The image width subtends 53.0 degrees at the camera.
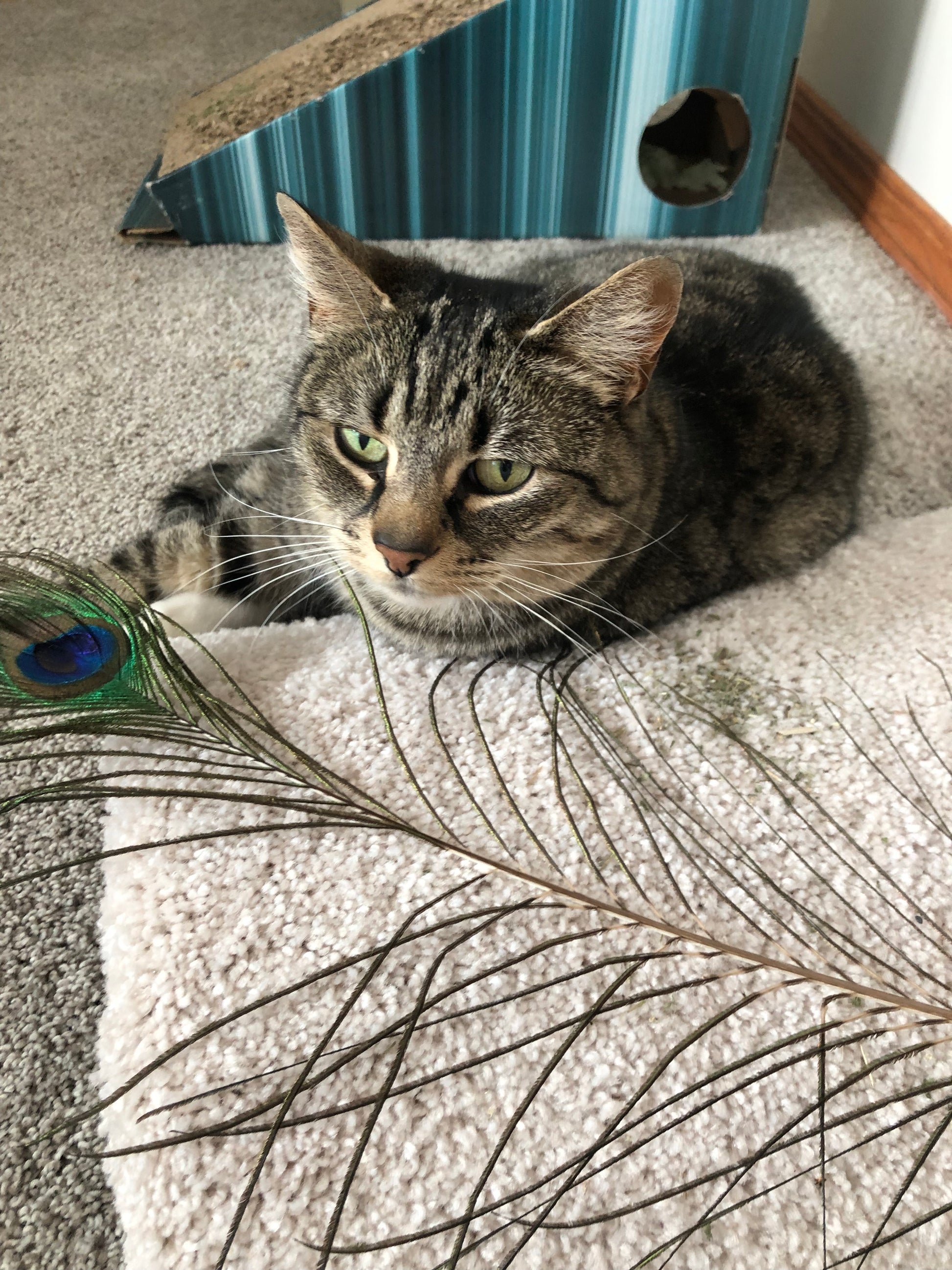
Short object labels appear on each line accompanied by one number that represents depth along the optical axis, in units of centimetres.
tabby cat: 25
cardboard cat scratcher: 46
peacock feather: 17
